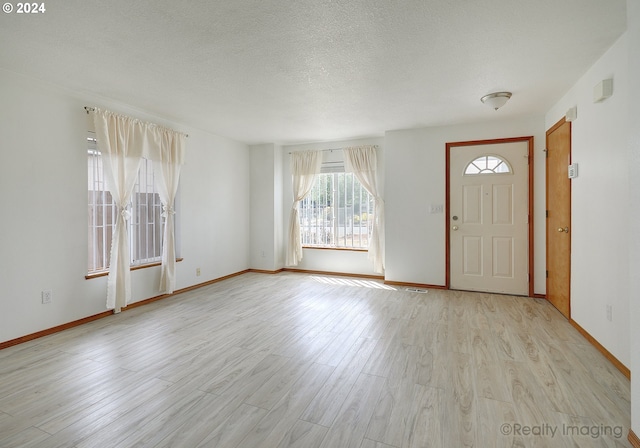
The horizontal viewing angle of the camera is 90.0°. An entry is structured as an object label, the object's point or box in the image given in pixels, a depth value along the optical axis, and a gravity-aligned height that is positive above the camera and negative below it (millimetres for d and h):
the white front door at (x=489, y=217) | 4613 +22
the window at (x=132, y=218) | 3752 +19
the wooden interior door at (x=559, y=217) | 3604 +17
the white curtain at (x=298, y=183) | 6129 +695
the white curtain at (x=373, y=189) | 5609 +530
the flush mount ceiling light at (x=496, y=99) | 3580 +1365
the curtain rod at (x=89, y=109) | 3563 +1235
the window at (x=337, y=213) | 5930 +111
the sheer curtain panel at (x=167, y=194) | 4441 +362
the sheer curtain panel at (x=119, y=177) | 3674 +505
